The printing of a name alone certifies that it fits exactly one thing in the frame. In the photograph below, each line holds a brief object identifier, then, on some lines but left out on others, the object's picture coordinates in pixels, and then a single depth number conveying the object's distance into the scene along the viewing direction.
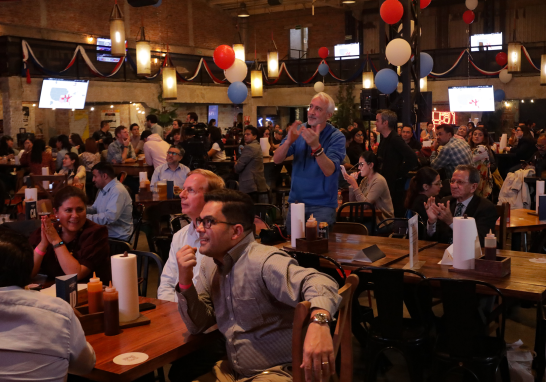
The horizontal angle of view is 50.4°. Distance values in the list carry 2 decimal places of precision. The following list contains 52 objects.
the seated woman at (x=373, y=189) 5.32
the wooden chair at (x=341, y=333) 1.73
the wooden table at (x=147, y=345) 1.92
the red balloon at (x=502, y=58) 15.28
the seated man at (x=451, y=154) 6.69
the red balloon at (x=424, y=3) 8.84
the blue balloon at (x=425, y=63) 9.27
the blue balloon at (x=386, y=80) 8.12
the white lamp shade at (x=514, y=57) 12.05
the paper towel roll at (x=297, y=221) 3.68
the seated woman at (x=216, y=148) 9.78
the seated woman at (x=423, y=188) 4.55
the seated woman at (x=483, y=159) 6.88
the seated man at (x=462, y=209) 3.78
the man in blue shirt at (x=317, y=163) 3.89
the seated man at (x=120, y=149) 9.60
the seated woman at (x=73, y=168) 7.10
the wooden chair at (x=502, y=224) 4.42
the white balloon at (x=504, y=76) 15.19
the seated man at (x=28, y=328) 1.71
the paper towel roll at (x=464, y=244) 3.09
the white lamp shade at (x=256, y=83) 11.59
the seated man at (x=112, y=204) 5.00
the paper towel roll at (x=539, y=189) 5.12
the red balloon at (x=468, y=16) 15.48
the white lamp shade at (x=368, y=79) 14.03
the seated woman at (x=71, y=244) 2.97
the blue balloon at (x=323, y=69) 17.66
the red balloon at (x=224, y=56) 10.06
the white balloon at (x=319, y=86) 17.66
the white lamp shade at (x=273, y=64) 13.12
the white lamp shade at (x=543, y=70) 12.25
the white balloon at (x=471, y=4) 14.45
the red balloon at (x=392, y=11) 7.70
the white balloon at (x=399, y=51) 7.70
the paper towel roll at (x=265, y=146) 10.48
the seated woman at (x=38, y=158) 8.87
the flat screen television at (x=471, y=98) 15.80
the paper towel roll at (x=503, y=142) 11.90
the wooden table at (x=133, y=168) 8.63
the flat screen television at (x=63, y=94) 13.34
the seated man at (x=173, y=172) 6.45
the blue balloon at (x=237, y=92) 10.95
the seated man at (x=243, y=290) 2.11
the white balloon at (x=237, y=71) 10.54
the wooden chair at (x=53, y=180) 6.71
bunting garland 12.70
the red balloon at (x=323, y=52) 17.67
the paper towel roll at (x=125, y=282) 2.32
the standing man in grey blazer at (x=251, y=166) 8.05
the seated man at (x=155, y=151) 8.09
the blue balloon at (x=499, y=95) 15.84
